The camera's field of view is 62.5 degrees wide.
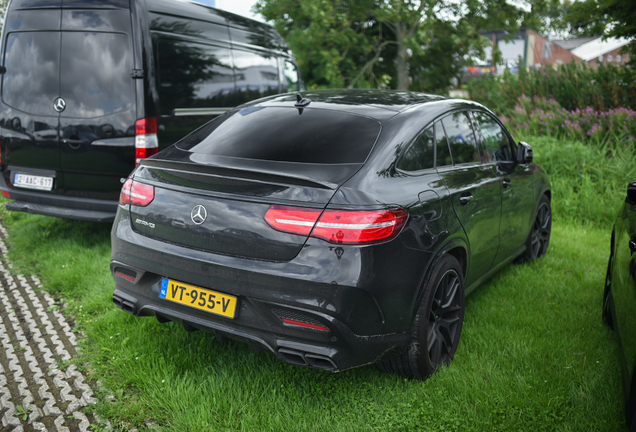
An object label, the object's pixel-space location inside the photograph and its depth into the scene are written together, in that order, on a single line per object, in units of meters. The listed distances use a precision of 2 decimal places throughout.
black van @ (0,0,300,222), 4.79
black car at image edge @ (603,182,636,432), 2.24
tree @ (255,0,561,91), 16.11
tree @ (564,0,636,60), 8.31
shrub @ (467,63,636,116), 9.41
